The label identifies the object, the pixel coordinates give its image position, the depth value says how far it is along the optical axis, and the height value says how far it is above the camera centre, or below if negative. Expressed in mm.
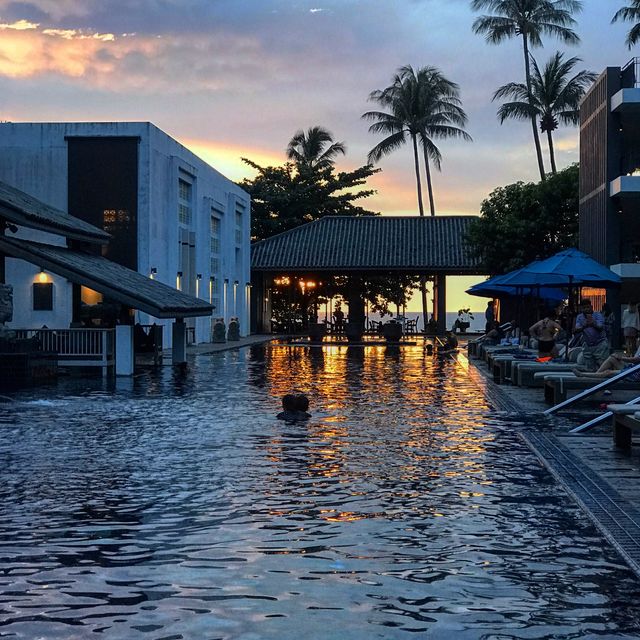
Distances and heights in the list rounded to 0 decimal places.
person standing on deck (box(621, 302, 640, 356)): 30344 +309
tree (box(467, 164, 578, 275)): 53656 +5589
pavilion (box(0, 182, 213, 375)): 25281 +1690
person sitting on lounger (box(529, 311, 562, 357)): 24156 +17
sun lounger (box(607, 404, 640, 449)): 11609 -953
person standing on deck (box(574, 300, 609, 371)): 19250 -131
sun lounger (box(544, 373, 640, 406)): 16622 -727
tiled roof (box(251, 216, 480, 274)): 59625 +5129
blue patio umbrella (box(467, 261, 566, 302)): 33744 +1495
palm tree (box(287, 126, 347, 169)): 72875 +12554
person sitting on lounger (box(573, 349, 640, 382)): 16594 -467
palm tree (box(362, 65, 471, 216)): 69688 +14176
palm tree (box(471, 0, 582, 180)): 61312 +17613
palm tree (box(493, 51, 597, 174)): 61031 +13408
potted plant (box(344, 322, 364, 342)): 51719 +263
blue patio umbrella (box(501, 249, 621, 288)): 22672 +1352
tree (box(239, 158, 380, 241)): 71375 +9146
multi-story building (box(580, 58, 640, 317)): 39375 +5976
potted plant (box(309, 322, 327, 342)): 50094 +263
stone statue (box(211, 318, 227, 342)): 48156 +272
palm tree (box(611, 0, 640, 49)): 49875 +14466
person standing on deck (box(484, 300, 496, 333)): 45219 +959
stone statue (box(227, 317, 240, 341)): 51062 +286
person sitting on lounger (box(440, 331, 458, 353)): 42969 -272
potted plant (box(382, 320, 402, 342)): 51094 +296
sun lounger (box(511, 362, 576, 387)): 20494 -627
